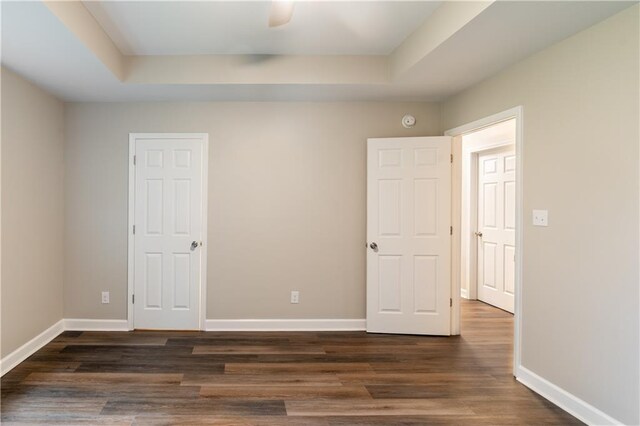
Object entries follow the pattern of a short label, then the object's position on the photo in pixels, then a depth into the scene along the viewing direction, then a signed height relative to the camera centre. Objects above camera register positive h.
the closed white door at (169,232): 3.86 -0.22
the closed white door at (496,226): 4.80 -0.17
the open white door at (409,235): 3.74 -0.23
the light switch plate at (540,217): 2.57 -0.02
